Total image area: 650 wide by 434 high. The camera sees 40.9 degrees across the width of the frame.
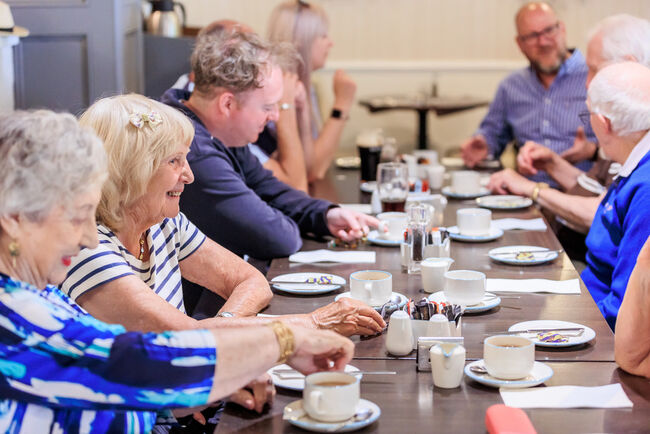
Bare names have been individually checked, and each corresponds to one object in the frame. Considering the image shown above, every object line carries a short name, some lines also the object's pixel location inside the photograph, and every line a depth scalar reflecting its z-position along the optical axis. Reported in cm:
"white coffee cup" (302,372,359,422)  135
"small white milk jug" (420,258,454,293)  212
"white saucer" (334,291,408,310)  197
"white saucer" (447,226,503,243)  269
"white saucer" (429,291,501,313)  195
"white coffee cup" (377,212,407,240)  273
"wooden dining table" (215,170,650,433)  139
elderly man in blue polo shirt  230
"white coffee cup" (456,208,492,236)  274
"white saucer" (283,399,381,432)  134
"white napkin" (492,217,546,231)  290
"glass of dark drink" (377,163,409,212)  306
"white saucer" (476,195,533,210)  325
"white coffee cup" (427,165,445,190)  370
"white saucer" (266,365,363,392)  152
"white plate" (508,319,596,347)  172
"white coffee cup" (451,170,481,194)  352
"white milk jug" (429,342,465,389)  150
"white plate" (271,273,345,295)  215
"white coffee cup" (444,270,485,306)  195
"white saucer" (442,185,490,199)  349
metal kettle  491
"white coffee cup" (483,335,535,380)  151
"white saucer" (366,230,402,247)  267
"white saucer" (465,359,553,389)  151
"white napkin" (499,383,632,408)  145
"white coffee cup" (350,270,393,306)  199
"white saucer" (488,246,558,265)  240
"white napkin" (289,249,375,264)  250
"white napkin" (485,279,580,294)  214
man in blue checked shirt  463
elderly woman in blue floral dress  122
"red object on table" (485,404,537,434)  129
